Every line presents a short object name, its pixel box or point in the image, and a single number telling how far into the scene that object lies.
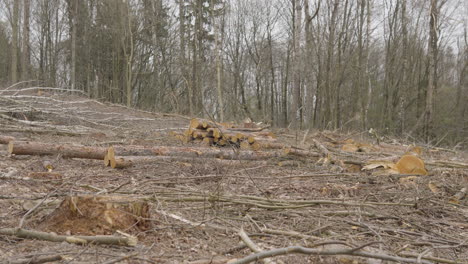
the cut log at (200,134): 8.77
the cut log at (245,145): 8.30
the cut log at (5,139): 6.50
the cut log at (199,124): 8.86
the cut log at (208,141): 8.58
